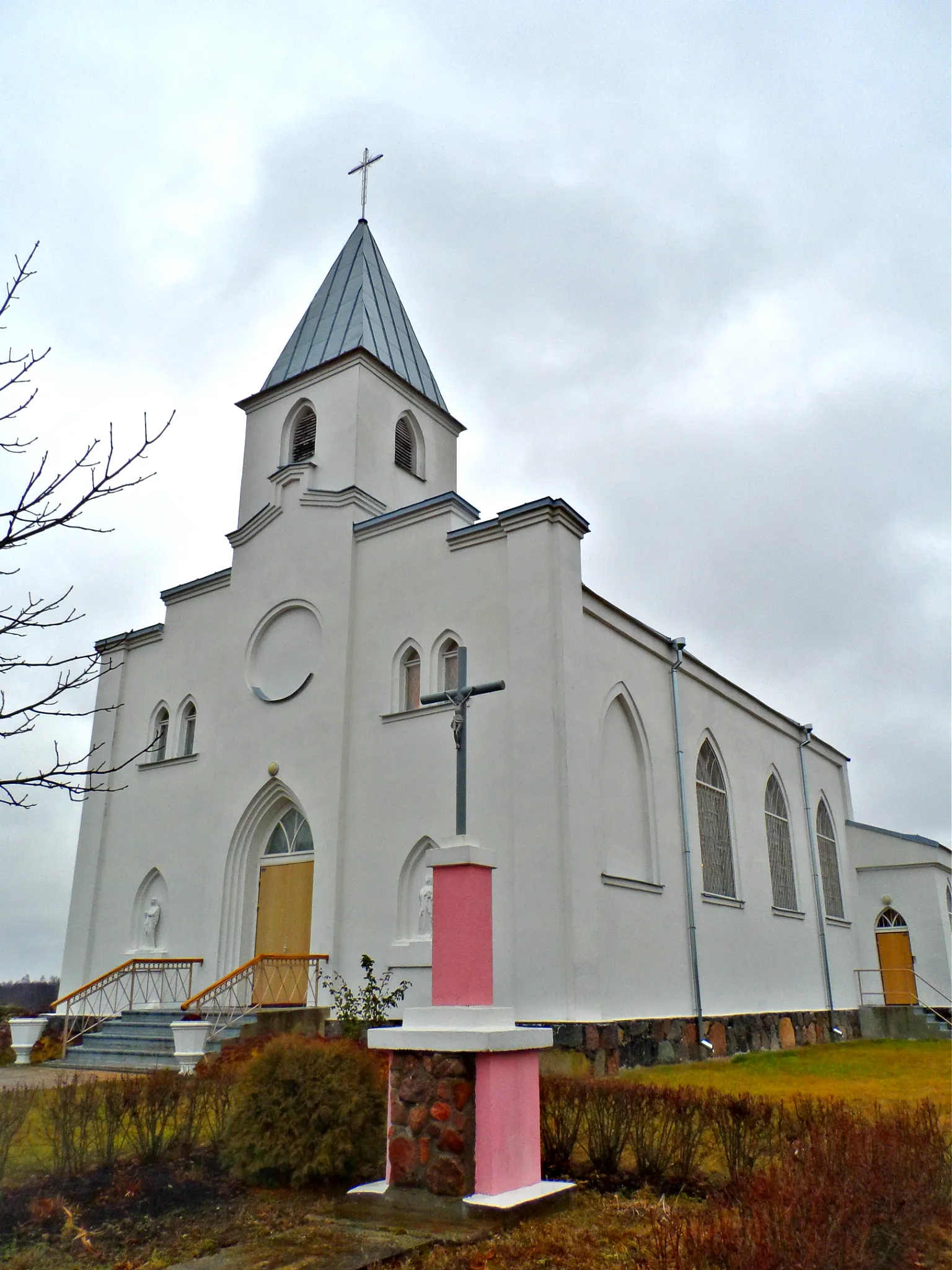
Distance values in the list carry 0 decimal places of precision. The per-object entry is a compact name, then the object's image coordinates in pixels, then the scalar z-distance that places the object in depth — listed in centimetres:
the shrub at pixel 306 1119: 726
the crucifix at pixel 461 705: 802
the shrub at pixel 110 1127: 744
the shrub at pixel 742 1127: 733
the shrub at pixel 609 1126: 770
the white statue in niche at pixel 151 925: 1866
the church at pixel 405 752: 1456
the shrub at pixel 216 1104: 798
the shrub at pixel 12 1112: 694
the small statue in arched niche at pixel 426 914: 1495
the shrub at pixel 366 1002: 1358
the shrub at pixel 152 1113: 762
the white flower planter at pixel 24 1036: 1606
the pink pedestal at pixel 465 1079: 671
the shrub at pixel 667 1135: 741
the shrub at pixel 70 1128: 722
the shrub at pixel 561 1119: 786
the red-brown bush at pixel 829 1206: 477
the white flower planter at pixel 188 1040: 1359
